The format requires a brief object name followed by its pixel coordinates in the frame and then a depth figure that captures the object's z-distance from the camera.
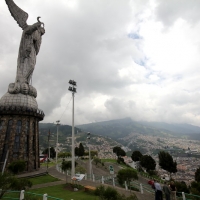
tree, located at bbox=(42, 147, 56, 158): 69.96
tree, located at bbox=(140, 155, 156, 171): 48.88
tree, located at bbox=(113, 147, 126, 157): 61.34
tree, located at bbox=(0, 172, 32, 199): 11.76
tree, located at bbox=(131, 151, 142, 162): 57.45
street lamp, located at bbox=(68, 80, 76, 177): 25.73
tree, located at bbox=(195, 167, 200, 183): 33.14
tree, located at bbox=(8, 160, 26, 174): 21.39
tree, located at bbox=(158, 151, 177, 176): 40.00
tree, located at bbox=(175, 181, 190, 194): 24.32
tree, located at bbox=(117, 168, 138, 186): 20.23
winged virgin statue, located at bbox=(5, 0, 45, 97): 36.97
